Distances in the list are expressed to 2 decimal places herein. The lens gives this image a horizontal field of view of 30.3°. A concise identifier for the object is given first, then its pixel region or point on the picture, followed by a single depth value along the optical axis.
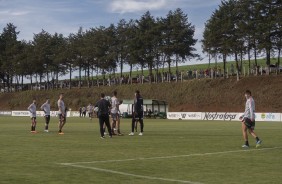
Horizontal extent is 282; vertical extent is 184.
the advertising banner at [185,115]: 67.52
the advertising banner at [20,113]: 95.89
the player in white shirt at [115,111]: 28.28
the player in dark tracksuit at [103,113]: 25.87
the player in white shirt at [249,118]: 19.41
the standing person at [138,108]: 27.72
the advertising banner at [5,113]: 102.62
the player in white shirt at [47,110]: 32.31
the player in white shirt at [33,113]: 32.50
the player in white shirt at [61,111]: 30.19
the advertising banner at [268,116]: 58.52
